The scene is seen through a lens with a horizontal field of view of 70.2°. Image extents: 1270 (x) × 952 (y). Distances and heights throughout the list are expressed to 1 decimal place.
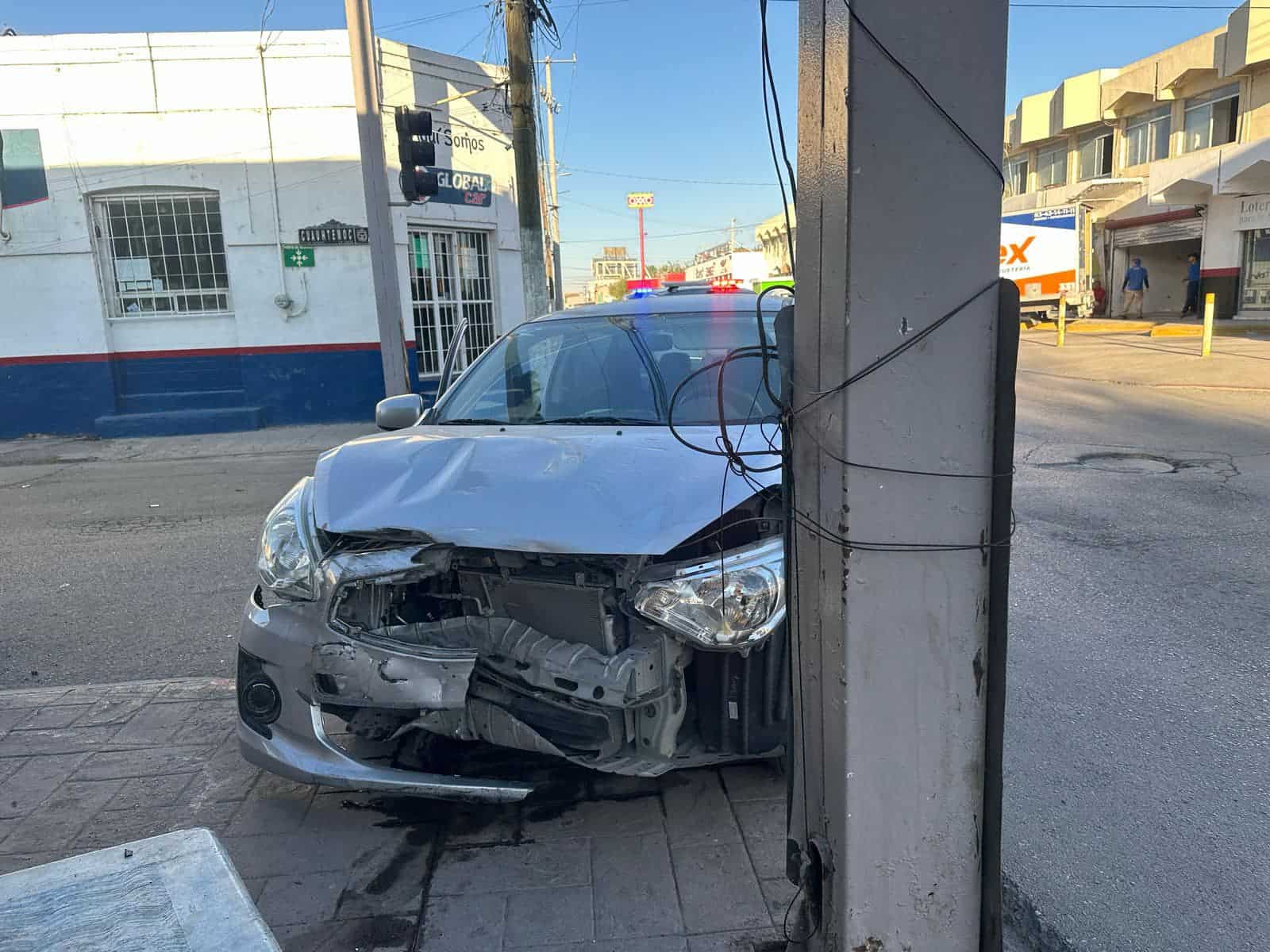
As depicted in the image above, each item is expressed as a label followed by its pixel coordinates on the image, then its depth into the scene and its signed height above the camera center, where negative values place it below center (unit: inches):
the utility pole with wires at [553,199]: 1138.0 +168.0
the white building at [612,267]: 3686.0 +190.3
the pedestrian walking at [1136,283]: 1139.3 +5.0
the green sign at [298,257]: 528.1 +37.0
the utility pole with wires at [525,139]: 458.0 +86.9
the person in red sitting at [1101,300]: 1289.4 -15.3
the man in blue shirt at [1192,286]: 1083.9 -1.3
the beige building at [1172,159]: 951.6 +161.9
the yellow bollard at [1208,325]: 625.0 -27.7
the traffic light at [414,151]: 346.6 +63.4
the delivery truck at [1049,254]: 1066.1 +44.4
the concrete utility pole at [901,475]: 65.9 -13.5
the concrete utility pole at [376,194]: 345.1 +48.2
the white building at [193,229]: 508.7 +55.1
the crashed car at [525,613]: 103.6 -36.3
